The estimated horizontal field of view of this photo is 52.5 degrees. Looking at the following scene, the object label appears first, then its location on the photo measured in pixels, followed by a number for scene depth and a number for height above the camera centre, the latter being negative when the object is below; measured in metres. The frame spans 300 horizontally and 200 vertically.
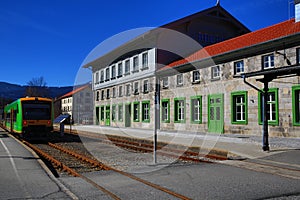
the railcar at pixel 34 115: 18.12 +0.11
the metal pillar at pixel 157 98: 9.55 +0.61
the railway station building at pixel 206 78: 17.08 +3.17
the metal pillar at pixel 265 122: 12.40 -0.18
